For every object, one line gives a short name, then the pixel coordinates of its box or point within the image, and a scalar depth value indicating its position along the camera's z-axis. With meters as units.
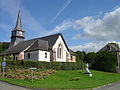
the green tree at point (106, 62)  27.82
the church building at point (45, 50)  24.14
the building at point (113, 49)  29.41
